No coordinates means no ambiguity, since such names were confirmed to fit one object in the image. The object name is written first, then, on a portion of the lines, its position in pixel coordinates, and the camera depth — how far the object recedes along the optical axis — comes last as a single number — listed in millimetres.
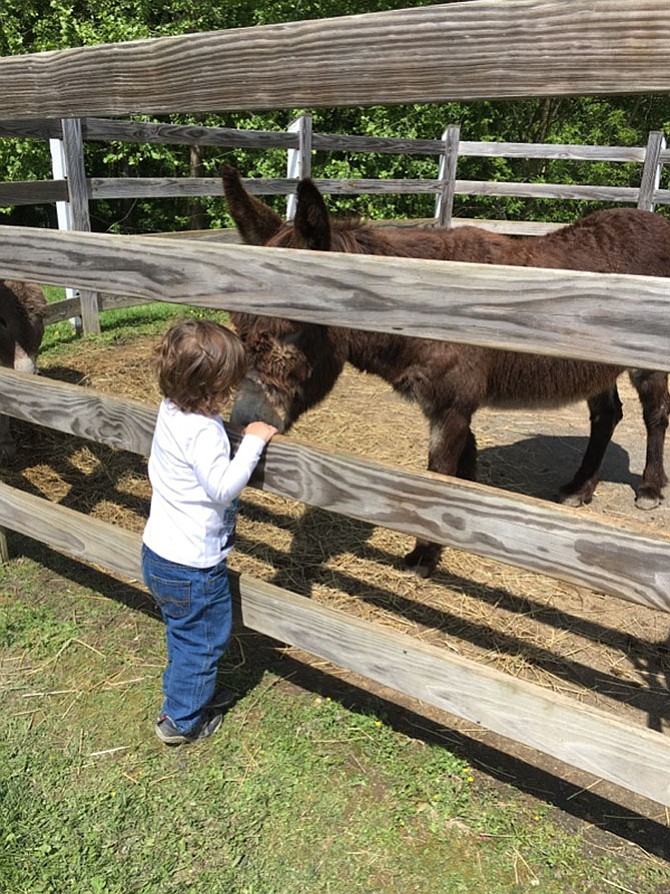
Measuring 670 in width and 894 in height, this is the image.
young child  2221
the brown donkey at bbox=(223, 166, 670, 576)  2592
